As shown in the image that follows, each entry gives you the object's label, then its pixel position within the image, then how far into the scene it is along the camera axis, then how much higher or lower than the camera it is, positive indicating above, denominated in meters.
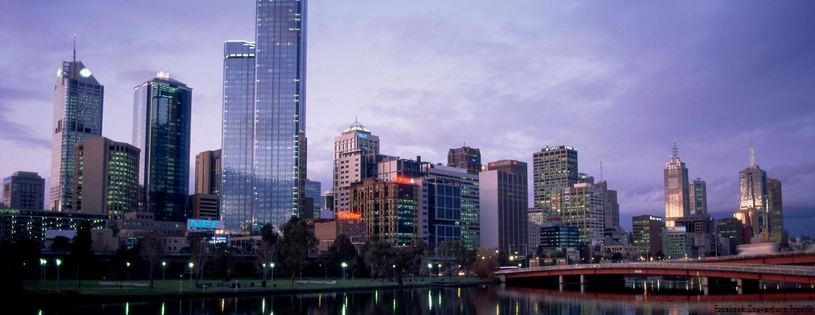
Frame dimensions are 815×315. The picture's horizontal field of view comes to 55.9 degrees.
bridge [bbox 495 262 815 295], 110.50 -7.60
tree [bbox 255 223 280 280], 144.88 -3.81
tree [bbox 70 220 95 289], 124.94 -3.04
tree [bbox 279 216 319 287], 141.88 -3.19
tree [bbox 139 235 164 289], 125.19 -4.05
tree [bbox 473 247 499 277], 181.88 -8.93
